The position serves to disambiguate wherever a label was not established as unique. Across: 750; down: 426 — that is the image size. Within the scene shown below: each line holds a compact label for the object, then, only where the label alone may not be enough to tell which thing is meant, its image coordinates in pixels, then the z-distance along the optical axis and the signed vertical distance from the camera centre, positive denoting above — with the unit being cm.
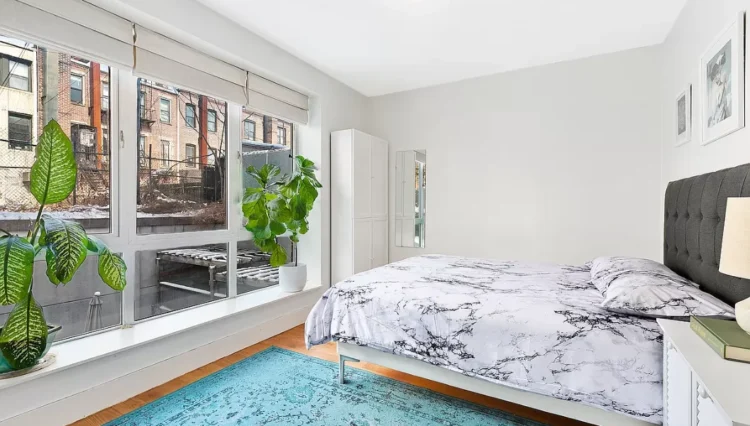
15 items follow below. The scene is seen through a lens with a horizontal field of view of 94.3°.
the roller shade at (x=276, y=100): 311 +106
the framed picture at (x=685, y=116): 232 +67
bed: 143 -57
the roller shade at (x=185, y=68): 229 +105
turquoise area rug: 187 -112
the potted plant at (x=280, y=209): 303 +1
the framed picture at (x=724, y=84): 161 +66
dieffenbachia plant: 159 -17
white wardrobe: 380 +9
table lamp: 96 -10
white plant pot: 336 -66
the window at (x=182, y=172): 253 +30
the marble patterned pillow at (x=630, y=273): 164 -32
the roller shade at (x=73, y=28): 177 +101
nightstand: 78 -43
